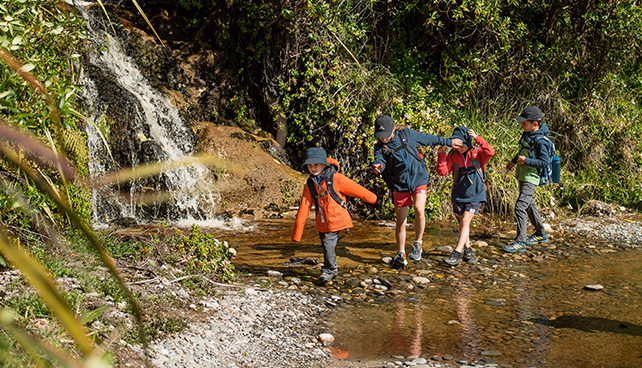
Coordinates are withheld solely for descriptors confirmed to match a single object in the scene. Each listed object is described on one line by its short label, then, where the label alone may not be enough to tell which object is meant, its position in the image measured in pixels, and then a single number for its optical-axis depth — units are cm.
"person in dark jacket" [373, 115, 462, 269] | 651
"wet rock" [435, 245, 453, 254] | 739
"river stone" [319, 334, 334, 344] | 440
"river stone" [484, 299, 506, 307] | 545
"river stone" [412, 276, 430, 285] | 614
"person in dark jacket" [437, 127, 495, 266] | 677
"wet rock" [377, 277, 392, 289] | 600
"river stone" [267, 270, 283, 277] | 617
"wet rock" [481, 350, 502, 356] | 417
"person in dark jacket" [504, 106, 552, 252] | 717
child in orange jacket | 596
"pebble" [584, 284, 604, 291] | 591
